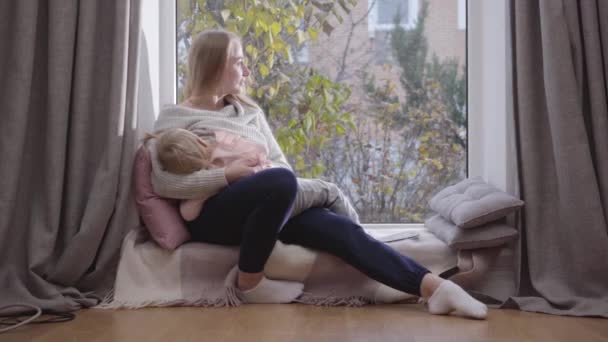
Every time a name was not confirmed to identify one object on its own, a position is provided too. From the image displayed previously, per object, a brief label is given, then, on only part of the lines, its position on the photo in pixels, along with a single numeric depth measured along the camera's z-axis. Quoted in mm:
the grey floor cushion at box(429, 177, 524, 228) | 2328
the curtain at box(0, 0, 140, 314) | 2271
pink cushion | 2342
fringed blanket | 2291
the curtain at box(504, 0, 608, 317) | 2215
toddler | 2296
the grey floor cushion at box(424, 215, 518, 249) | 2338
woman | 2158
